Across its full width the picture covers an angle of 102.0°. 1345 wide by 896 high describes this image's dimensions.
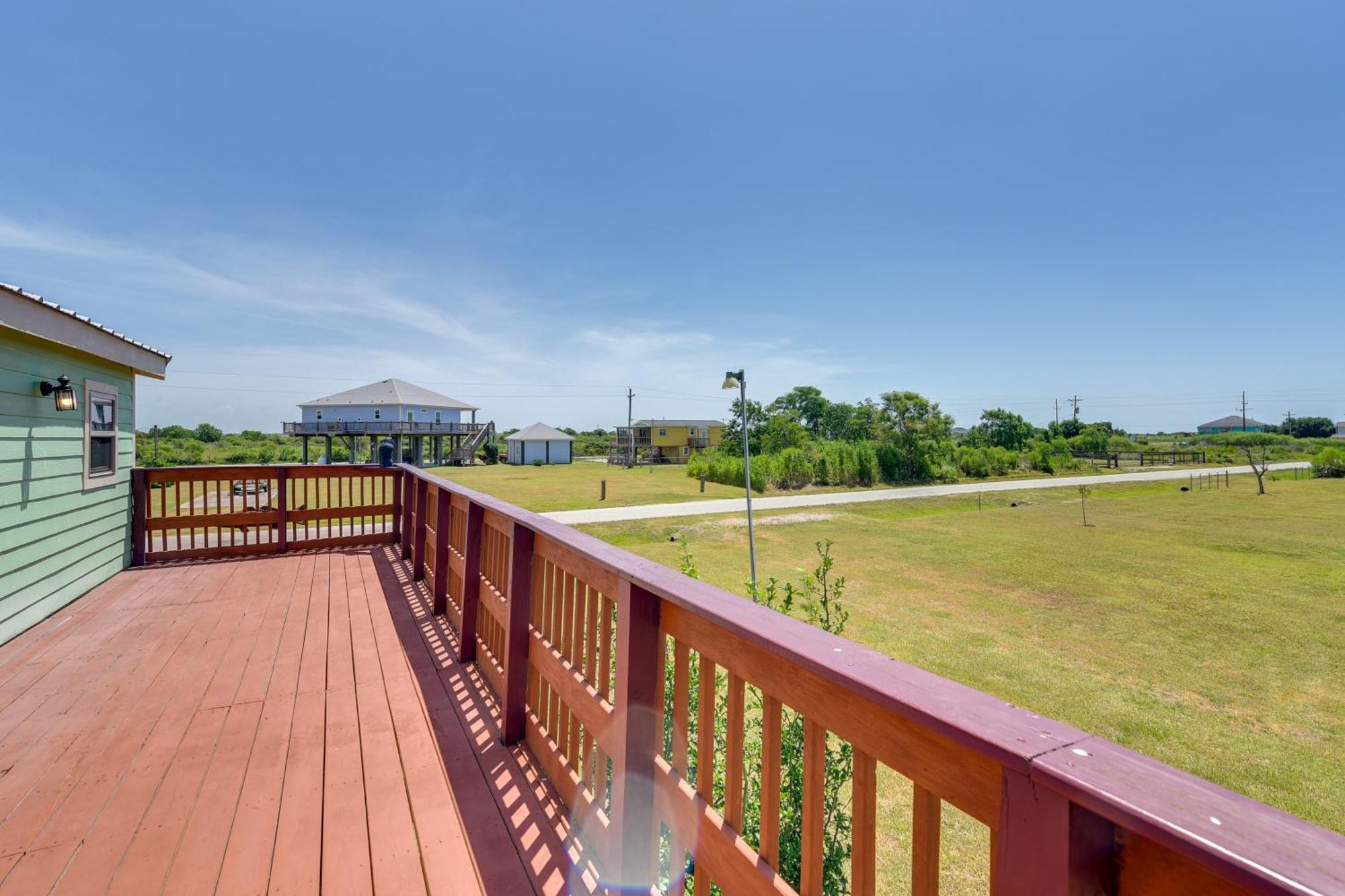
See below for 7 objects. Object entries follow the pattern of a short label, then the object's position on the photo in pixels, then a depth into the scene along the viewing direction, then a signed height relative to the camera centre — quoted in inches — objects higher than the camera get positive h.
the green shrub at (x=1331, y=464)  1017.5 -24.9
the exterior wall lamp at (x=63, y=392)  152.7 +16.1
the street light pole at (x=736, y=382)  377.1 +47.6
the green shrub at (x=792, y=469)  873.5 -31.3
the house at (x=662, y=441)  1566.2 +26.8
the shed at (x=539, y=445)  1438.6 +12.4
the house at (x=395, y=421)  1162.6 +64.3
